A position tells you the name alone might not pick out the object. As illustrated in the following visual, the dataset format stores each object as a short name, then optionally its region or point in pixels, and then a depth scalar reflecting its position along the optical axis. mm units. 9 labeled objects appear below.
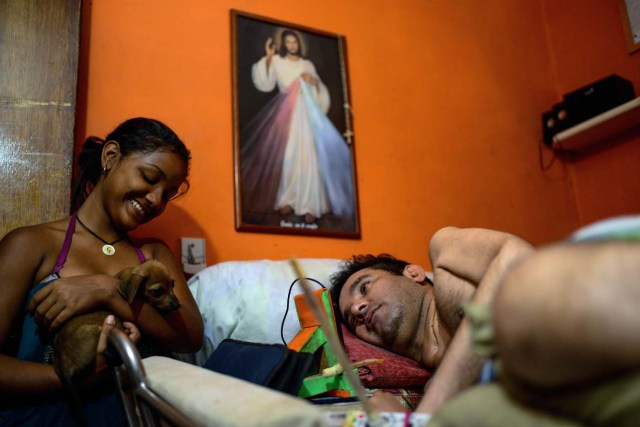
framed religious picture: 2086
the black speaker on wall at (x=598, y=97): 2551
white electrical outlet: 1909
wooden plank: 1612
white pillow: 1621
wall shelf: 2500
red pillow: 1424
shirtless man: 959
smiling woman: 1182
